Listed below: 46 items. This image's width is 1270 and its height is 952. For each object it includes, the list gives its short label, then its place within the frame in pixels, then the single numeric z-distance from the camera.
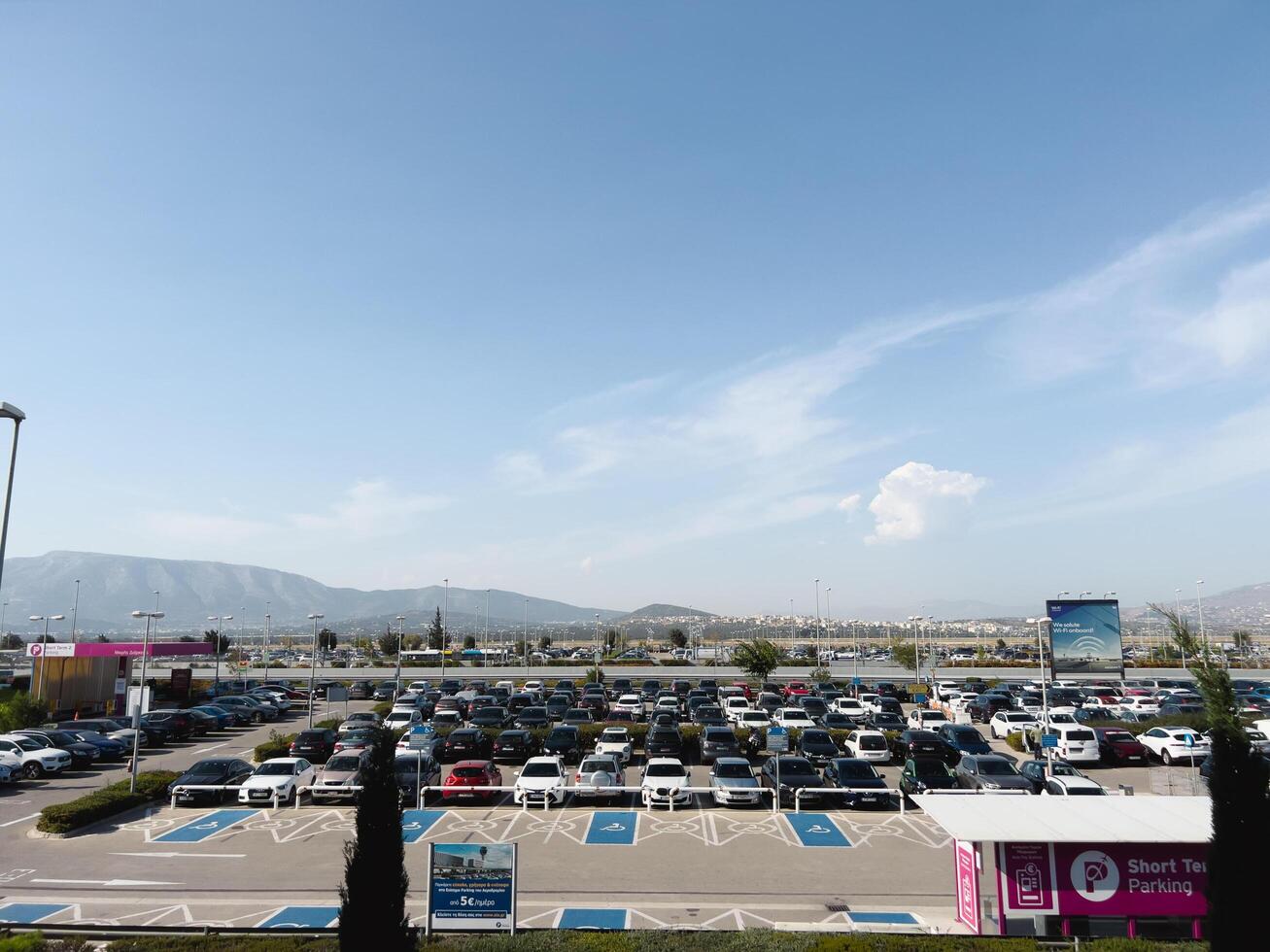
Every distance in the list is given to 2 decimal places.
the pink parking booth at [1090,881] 12.45
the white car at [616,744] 27.55
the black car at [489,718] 35.88
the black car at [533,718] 35.03
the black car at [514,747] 28.98
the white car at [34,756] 28.62
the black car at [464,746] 28.70
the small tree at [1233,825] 9.41
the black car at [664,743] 28.88
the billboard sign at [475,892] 12.36
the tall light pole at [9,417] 17.33
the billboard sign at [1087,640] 45.12
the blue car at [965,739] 28.73
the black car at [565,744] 28.50
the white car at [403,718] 35.06
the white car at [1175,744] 28.73
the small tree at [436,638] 118.25
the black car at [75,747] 30.55
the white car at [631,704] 43.50
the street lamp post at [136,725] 22.88
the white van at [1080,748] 29.05
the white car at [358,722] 31.22
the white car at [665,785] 21.89
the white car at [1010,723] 34.22
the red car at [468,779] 22.92
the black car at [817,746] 27.47
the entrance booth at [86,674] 43.56
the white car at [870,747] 28.64
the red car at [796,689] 53.97
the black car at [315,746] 29.25
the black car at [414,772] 23.37
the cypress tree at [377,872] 9.57
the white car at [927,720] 34.91
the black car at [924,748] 27.88
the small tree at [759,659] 55.28
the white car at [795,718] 35.12
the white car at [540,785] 22.17
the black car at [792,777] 21.78
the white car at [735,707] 40.38
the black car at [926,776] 22.77
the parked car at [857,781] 21.75
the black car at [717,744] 28.45
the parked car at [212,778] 22.81
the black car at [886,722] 34.77
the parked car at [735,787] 21.89
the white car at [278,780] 22.67
